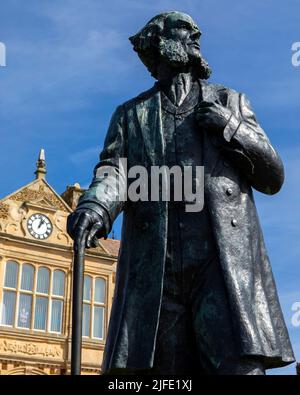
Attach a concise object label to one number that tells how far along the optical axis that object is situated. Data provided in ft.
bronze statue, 11.51
